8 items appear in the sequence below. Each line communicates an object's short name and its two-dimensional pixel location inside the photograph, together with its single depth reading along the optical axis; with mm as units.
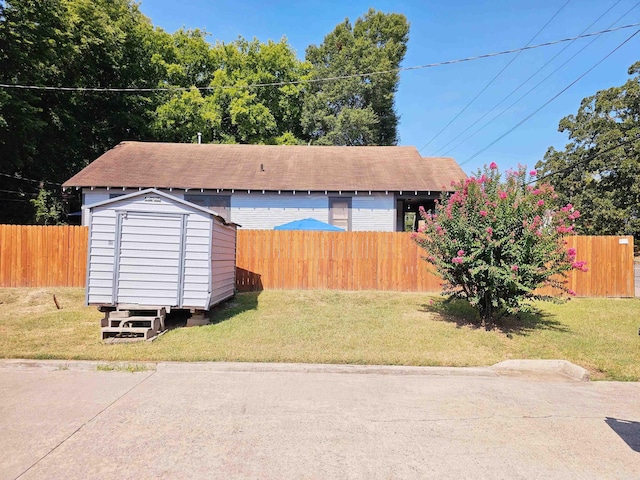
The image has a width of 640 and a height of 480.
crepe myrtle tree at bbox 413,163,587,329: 8250
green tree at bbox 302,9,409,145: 33594
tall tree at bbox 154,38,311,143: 29938
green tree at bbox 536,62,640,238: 37062
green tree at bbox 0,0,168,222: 21609
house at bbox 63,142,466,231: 16969
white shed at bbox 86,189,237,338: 8594
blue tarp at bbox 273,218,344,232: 15320
